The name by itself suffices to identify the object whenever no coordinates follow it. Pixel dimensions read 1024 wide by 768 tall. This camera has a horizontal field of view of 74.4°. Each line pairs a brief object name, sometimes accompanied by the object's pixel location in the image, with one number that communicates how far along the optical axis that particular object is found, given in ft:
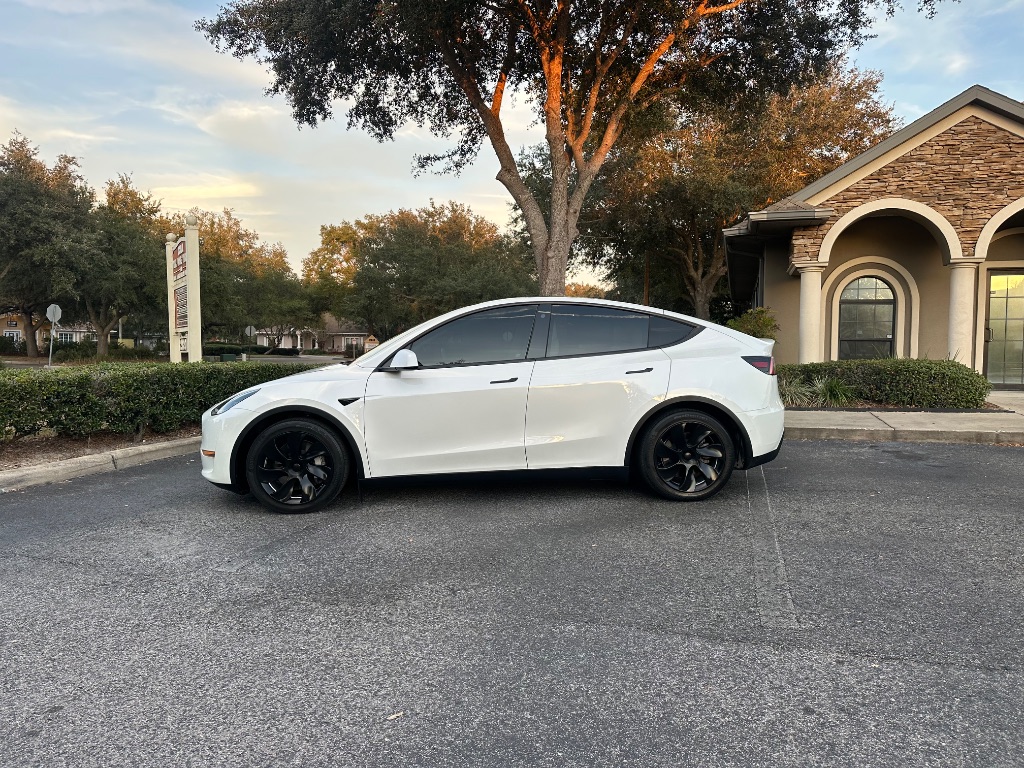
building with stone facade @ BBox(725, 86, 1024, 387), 39.11
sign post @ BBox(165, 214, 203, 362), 33.45
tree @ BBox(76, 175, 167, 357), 105.81
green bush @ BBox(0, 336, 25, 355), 168.76
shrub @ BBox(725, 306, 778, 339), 41.47
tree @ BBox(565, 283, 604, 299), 250.27
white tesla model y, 16.33
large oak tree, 39.99
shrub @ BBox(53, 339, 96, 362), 132.05
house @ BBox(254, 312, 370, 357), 283.77
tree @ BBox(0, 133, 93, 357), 94.02
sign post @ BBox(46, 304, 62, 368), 92.29
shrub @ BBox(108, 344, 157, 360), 128.70
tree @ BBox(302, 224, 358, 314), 220.43
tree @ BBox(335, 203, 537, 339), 134.92
